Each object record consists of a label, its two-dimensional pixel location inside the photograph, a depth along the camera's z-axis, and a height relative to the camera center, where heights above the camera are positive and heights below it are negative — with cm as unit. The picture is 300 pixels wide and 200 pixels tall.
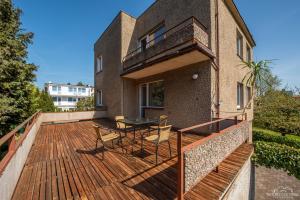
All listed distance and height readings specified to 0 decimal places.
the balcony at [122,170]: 250 -177
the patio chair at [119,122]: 623 -100
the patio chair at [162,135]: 367 -99
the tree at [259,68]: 754 +183
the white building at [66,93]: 3881 +260
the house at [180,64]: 642 +205
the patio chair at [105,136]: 414 -120
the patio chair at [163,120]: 675 -96
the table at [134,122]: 568 -92
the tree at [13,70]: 756 +197
